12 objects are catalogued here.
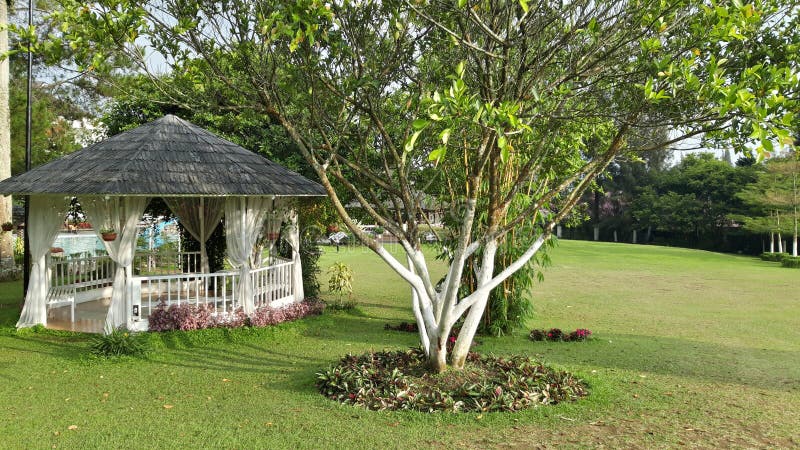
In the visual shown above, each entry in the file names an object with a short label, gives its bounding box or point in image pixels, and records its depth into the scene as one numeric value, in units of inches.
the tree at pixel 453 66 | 209.9
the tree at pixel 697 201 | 1619.1
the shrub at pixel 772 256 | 1147.2
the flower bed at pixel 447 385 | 238.8
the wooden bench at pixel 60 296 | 415.8
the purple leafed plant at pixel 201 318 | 381.1
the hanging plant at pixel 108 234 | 372.2
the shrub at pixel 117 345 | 327.8
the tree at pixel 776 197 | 1200.8
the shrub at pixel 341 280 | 527.5
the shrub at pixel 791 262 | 1023.0
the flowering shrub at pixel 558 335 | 391.5
